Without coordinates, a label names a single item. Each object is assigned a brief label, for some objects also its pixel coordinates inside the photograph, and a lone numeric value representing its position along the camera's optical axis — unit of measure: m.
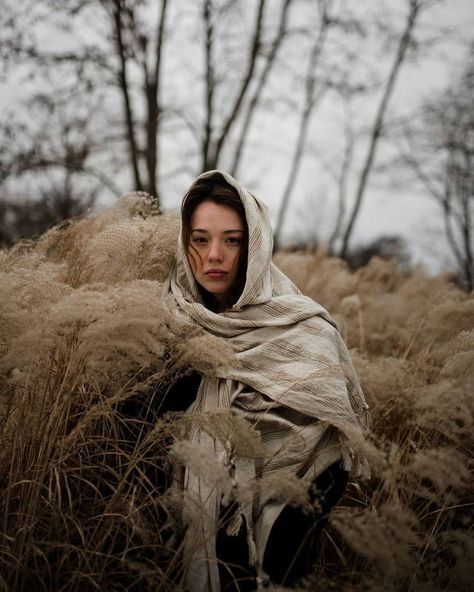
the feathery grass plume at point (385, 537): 1.13
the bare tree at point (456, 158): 9.60
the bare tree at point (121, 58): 6.05
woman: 1.49
